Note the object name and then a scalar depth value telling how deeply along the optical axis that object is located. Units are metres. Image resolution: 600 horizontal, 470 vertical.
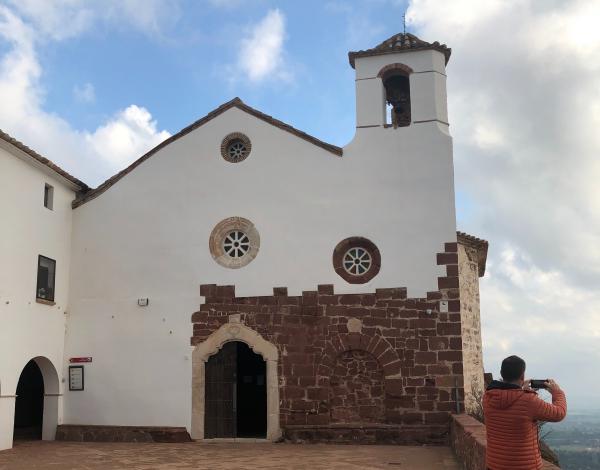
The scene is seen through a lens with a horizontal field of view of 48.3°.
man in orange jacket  4.35
